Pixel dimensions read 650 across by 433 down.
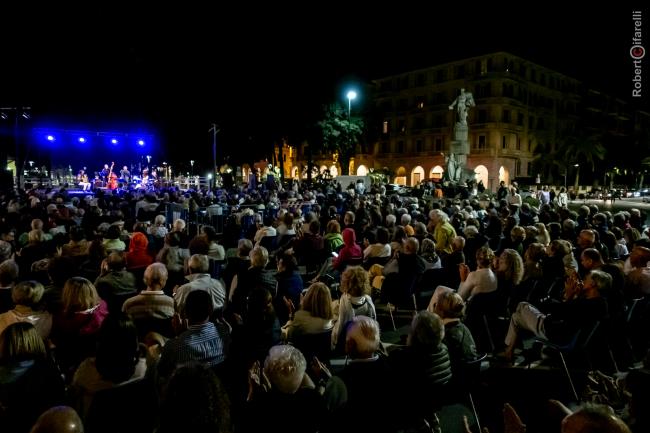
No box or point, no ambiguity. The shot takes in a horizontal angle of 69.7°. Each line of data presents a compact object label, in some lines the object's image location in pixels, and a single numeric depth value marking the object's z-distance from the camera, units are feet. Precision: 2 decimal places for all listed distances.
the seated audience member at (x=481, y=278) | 18.84
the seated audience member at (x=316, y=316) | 14.53
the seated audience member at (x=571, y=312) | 15.33
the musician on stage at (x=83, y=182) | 96.87
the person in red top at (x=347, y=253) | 25.14
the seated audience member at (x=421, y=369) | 11.62
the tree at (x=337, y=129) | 146.82
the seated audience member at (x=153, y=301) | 15.05
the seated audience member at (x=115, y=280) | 17.38
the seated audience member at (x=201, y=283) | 16.80
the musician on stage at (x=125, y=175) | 107.96
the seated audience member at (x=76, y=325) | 13.70
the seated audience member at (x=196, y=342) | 11.43
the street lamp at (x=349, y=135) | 147.81
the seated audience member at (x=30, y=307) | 13.62
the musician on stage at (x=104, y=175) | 104.75
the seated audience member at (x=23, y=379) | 9.77
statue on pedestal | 93.91
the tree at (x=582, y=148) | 166.81
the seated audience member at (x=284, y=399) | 9.19
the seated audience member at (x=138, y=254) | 22.48
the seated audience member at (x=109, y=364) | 9.64
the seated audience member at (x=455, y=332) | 12.84
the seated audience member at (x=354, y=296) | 15.88
